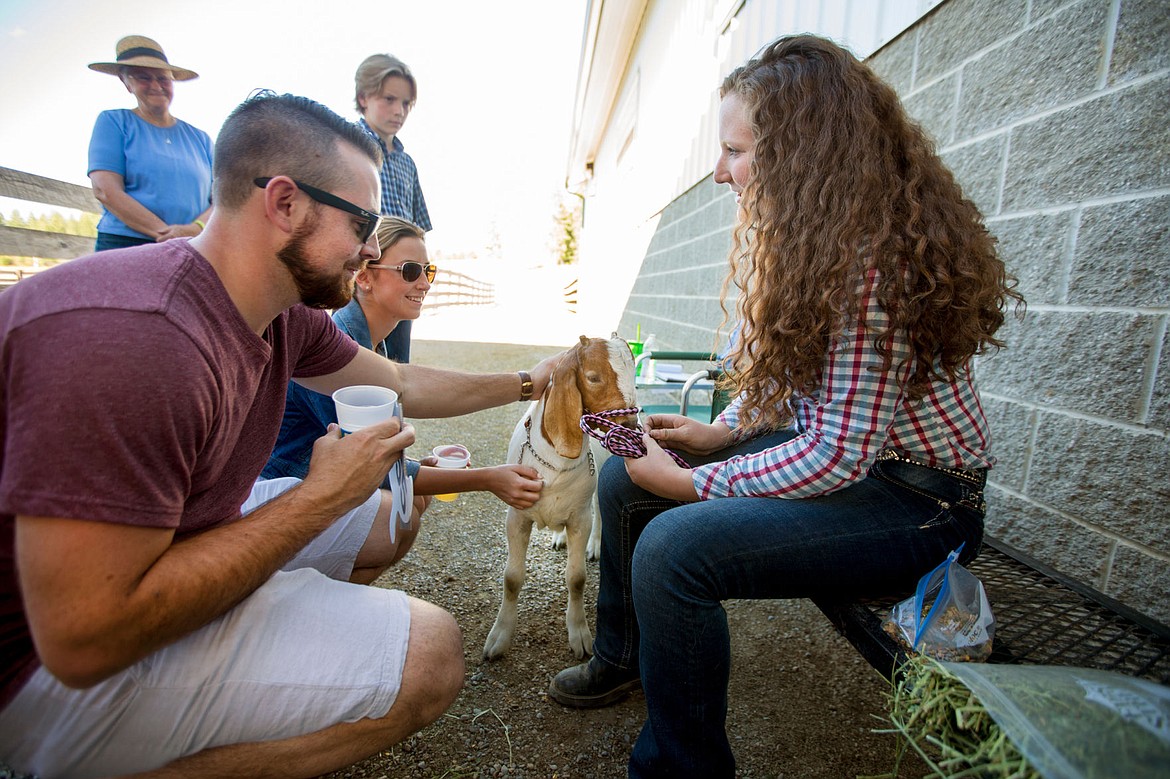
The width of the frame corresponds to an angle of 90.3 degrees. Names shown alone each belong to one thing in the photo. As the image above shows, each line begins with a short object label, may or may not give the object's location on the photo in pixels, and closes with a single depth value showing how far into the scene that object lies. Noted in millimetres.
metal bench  1389
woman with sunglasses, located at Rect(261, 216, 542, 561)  2467
